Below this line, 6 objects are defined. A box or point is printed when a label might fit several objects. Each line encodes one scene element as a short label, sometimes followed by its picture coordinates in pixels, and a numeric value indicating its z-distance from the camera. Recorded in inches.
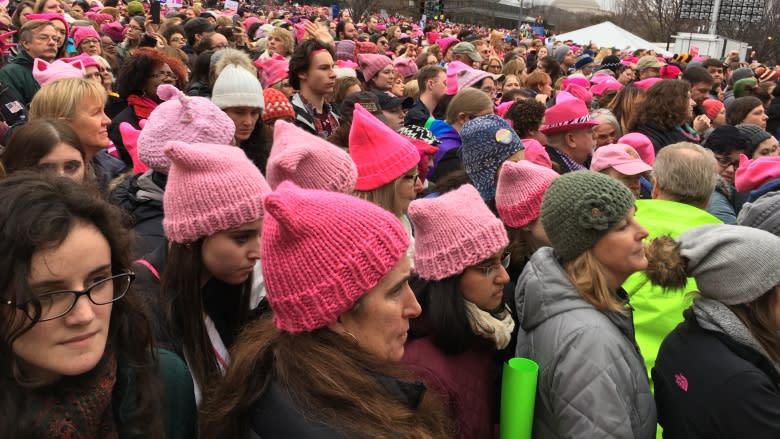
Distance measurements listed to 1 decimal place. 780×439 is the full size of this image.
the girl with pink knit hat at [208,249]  92.0
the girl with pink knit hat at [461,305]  95.3
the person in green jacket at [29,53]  243.1
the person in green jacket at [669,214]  120.3
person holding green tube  91.0
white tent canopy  1024.9
